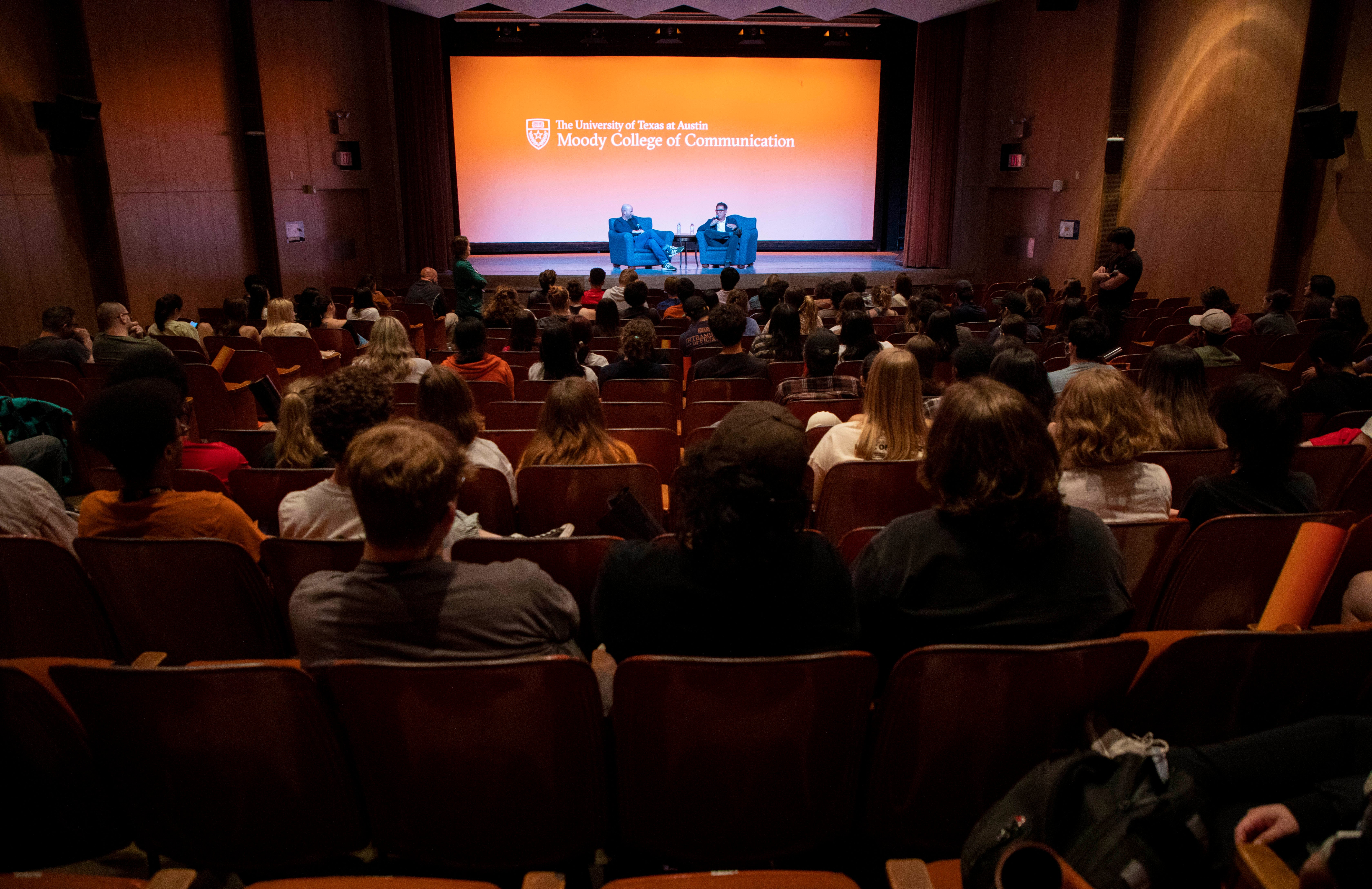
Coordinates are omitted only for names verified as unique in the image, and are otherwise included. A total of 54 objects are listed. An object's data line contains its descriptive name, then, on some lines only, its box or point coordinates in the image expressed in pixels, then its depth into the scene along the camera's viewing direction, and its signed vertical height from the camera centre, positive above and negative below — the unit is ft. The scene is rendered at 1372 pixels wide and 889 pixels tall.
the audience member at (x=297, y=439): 9.99 -2.27
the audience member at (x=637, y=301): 24.20 -1.65
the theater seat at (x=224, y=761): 4.82 -3.00
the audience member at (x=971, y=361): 12.42 -1.67
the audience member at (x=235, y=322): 22.56 -2.10
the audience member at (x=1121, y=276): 23.85 -0.87
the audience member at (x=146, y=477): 7.13 -2.03
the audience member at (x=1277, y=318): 20.53 -1.73
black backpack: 4.22 -2.90
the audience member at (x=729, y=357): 15.67 -2.06
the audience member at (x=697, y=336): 19.07 -2.08
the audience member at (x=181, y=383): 10.27 -1.91
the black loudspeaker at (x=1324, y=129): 25.73 +3.45
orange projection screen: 45.70 +5.58
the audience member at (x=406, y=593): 5.32 -2.15
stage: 42.63 -1.33
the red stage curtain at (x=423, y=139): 42.93 +5.18
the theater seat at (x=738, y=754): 4.81 -2.96
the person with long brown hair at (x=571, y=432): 9.74 -2.13
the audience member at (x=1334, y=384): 12.96 -2.08
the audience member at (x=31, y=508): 8.03 -2.50
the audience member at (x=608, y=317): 23.08 -1.98
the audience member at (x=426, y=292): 32.48 -1.87
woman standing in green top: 29.63 -1.47
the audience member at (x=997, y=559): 5.57 -2.04
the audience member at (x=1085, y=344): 13.65 -1.57
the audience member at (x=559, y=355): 14.34 -1.88
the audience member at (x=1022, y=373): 11.32 -1.68
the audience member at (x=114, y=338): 18.54 -2.09
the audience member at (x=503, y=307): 24.30 -1.82
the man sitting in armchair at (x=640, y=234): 43.75 +0.41
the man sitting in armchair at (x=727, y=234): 44.78 +0.44
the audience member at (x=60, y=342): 18.13 -2.15
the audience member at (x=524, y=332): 19.63 -2.04
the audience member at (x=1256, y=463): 7.84 -2.02
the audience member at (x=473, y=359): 15.70 -2.15
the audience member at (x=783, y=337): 18.65 -2.03
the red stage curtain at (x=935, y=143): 45.68 +5.39
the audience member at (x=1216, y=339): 16.03 -1.78
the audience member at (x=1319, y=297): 22.36 -1.40
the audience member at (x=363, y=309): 26.11 -2.04
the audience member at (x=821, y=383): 13.74 -2.21
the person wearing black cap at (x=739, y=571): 5.14 -1.98
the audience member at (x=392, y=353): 15.66 -2.02
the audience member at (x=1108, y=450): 8.17 -1.94
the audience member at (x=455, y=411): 9.66 -1.89
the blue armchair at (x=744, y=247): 44.96 -0.23
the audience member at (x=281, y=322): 22.47 -2.08
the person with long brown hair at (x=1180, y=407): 9.98 -1.87
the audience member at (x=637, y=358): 15.47 -2.07
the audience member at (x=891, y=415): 9.82 -1.96
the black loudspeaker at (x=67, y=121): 24.61 +3.39
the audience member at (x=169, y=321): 21.16 -1.97
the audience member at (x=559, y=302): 23.00 -1.59
